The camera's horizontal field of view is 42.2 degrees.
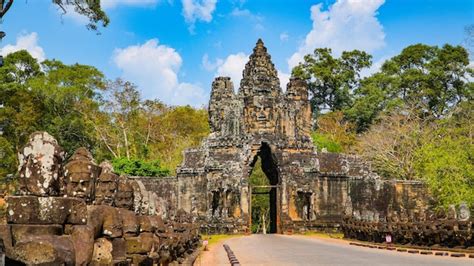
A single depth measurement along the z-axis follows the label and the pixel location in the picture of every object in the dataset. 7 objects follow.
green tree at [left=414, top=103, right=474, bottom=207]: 31.67
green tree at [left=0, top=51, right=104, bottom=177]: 46.62
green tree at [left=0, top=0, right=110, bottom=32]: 23.81
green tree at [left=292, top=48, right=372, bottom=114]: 70.44
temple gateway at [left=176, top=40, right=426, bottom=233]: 37.50
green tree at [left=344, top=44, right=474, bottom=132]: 64.38
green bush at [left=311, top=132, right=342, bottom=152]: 56.14
